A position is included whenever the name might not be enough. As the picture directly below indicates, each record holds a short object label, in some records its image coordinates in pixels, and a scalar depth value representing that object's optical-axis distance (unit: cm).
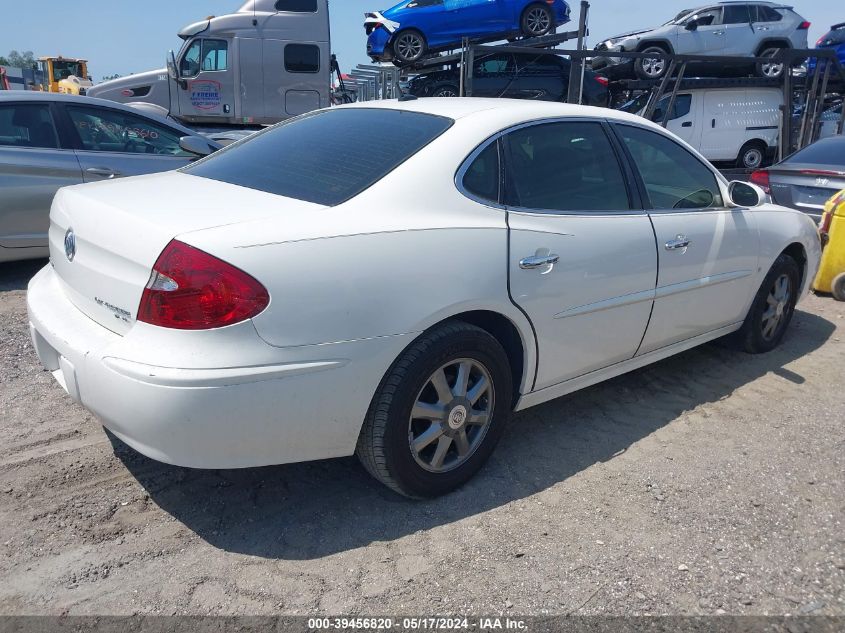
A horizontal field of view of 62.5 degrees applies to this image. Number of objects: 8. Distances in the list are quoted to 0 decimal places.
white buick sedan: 222
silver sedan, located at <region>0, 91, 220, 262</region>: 555
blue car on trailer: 1372
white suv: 1481
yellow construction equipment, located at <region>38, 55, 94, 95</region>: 2645
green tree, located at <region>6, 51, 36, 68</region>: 9516
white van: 1348
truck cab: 1183
